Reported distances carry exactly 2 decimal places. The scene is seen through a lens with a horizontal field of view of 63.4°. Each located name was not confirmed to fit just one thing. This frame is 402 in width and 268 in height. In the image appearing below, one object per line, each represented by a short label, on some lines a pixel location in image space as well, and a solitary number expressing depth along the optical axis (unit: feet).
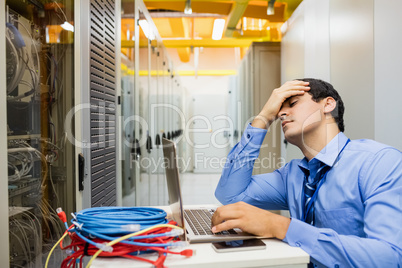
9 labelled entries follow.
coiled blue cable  2.56
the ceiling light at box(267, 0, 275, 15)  11.71
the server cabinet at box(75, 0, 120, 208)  4.84
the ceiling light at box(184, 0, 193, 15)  11.72
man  2.83
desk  2.49
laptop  2.83
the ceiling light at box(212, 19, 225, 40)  16.38
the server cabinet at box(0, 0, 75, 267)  3.97
